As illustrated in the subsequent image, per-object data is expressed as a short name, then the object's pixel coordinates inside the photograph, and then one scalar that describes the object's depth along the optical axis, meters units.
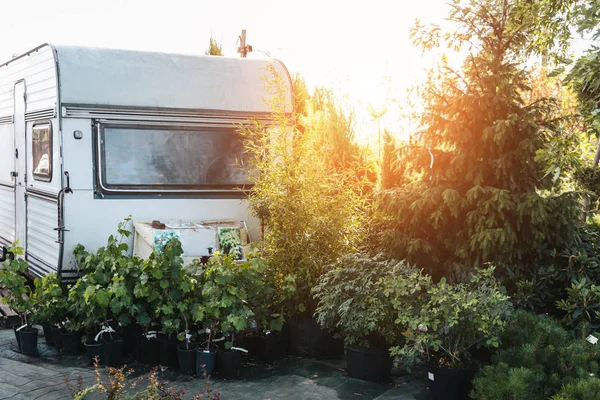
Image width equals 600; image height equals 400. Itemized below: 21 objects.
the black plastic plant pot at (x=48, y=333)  7.21
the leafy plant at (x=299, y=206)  7.00
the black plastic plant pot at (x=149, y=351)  6.60
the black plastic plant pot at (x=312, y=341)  6.75
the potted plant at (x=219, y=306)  6.10
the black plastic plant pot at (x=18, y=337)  6.96
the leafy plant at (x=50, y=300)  6.85
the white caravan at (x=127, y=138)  7.36
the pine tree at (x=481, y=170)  6.76
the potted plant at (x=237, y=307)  6.11
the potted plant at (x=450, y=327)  5.25
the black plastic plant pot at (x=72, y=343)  6.91
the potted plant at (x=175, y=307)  6.24
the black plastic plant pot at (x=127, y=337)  6.86
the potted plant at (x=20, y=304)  6.90
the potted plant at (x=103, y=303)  6.32
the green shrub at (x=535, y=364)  4.76
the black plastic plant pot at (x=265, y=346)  6.73
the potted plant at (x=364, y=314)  5.86
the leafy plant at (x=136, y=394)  4.76
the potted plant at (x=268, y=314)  6.65
